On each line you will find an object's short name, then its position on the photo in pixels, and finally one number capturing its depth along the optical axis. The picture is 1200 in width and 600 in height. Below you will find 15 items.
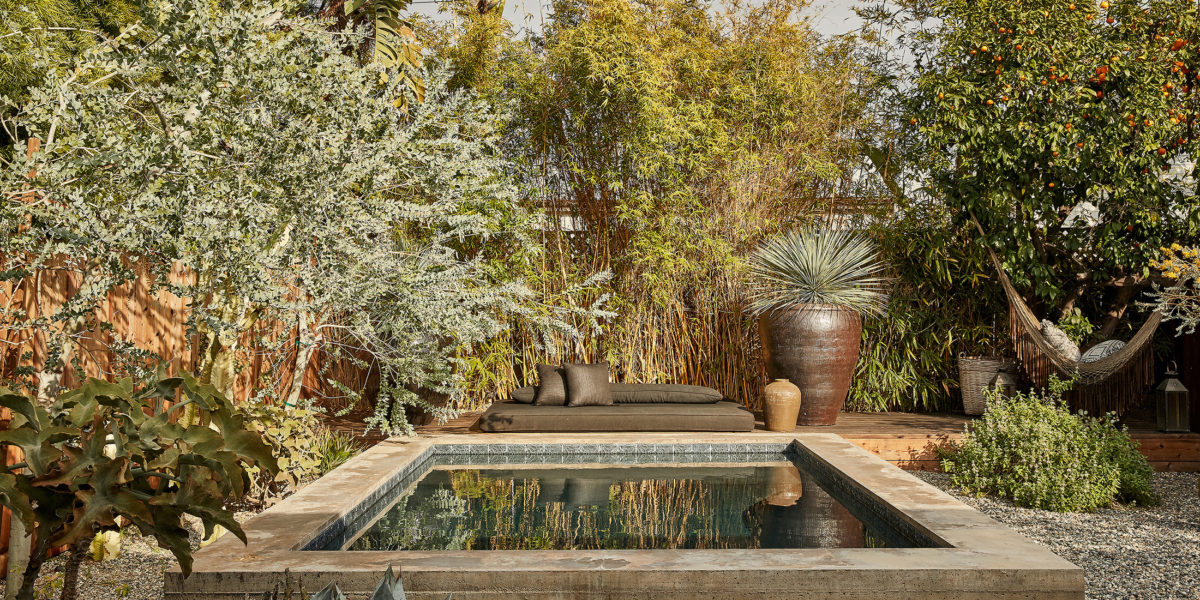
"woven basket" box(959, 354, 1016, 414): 6.48
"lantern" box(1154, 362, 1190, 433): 5.89
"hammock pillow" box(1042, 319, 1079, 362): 5.91
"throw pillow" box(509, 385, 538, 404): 6.23
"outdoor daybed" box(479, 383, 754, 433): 5.82
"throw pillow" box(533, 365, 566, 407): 6.09
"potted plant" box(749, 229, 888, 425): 6.18
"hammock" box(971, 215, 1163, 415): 5.59
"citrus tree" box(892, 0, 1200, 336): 5.95
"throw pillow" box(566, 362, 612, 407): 6.04
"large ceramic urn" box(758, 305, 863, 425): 6.17
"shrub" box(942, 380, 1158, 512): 4.74
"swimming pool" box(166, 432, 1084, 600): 2.48
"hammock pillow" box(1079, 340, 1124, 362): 5.99
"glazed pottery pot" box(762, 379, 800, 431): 5.90
